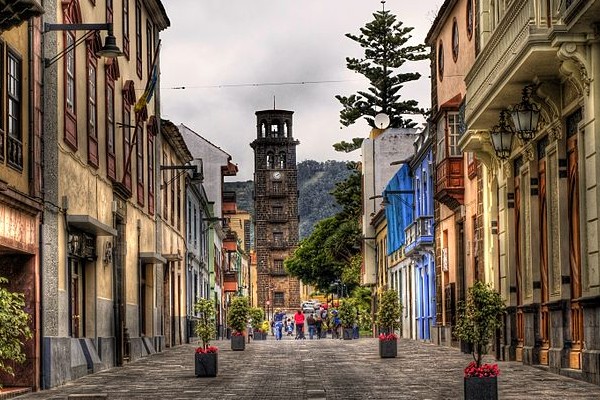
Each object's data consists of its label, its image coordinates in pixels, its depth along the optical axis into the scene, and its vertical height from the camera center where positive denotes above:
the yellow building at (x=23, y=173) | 19.72 +2.18
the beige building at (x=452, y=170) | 34.81 +3.66
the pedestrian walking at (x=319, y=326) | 69.69 -1.09
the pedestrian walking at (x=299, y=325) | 66.88 -0.97
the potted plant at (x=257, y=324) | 53.26 -0.73
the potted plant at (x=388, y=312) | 33.50 -0.20
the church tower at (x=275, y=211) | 135.50 +10.19
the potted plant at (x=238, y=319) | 38.00 -0.35
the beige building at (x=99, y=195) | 22.61 +2.53
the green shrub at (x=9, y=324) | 12.66 -0.12
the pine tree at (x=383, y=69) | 75.00 +13.51
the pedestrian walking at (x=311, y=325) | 72.44 -1.07
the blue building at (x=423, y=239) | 47.16 +2.41
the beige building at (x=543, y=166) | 19.58 +2.48
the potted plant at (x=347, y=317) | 53.28 -0.49
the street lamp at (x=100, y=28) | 20.95 +4.51
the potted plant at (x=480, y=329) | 15.71 -0.37
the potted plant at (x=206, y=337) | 23.31 -0.54
